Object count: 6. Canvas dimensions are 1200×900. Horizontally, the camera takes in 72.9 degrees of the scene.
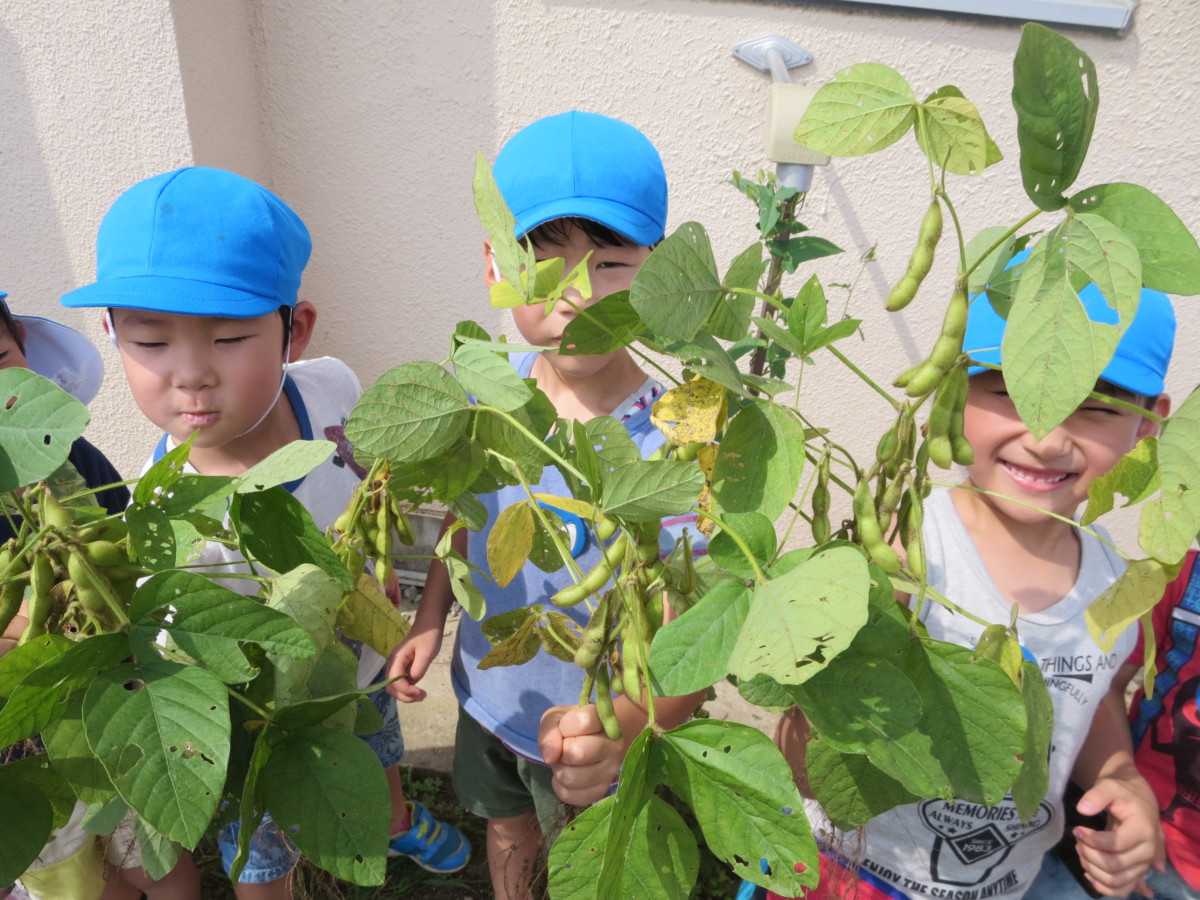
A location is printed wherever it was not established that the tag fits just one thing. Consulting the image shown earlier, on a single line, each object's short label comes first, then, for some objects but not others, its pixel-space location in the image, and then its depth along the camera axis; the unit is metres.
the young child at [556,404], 1.12
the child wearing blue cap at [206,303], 1.10
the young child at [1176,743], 1.23
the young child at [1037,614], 1.05
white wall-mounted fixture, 1.79
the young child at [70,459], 1.28
